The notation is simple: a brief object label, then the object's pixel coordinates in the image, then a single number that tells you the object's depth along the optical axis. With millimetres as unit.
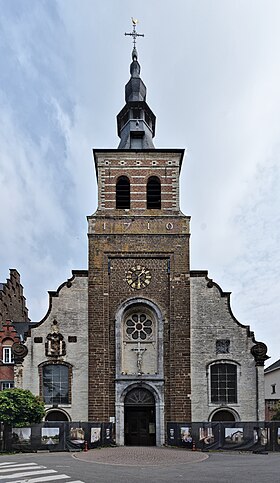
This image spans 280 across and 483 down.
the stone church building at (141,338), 33625
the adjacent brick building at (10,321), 38688
